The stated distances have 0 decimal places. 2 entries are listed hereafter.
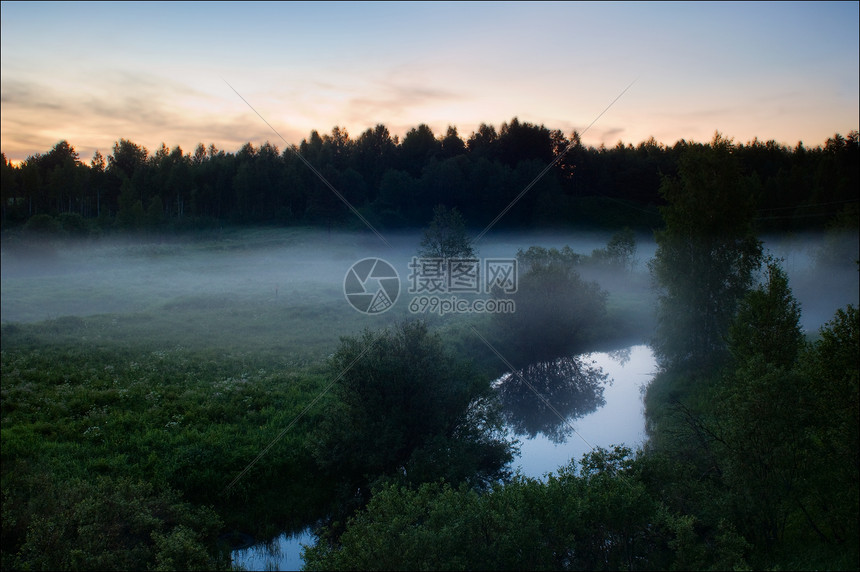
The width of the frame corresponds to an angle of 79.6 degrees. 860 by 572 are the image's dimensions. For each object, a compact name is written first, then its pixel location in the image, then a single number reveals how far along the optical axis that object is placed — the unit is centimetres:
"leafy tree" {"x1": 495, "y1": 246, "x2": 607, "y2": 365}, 3447
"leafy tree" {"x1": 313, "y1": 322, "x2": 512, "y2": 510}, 1753
